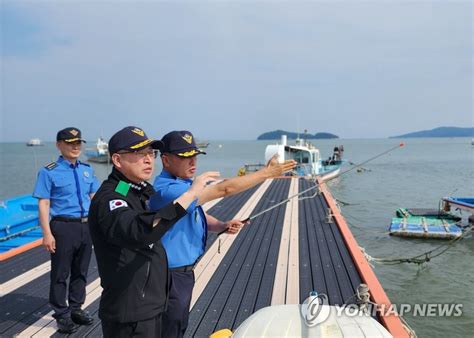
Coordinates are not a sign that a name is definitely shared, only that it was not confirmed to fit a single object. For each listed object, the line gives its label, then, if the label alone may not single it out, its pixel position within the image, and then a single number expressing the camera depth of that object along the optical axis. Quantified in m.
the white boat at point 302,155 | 22.75
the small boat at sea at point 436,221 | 13.12
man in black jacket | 1.92
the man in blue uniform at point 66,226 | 3.74
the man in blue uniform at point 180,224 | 2.50
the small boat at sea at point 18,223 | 8.49
